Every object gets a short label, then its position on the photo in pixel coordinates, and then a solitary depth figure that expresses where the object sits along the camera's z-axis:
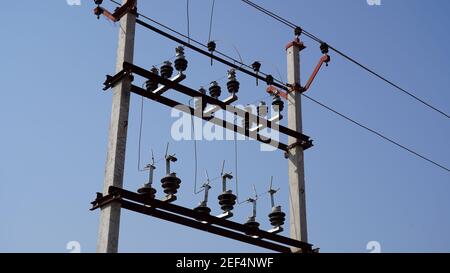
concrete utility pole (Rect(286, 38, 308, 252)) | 14.23
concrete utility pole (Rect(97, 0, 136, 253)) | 11.42
